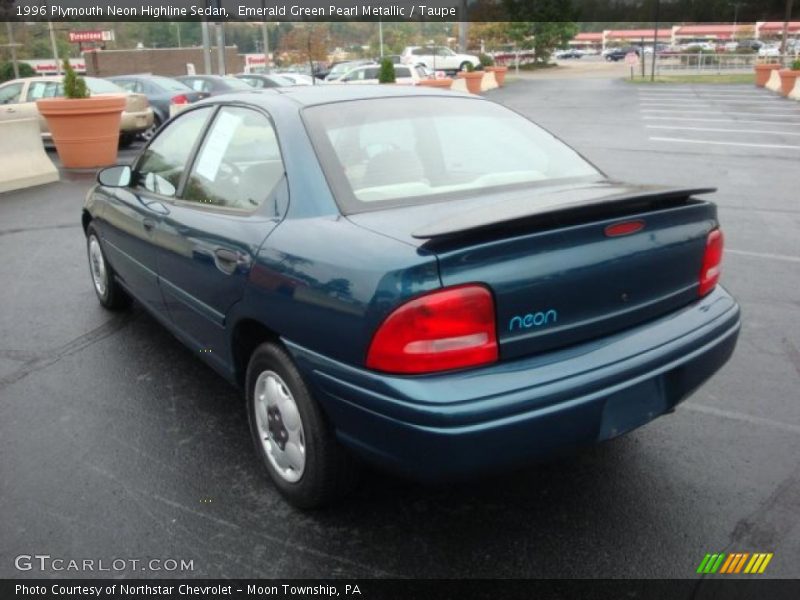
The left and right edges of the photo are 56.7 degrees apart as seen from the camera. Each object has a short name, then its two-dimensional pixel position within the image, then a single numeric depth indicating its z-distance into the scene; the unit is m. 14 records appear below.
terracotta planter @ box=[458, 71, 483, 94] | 30.23
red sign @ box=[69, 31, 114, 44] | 68.25
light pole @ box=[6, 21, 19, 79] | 35.62
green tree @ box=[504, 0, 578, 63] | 56.72
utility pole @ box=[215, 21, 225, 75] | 25.36
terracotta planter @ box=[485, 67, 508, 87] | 35.60
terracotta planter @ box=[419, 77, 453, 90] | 20.38
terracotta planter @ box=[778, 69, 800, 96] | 25.38
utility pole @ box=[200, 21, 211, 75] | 26.05
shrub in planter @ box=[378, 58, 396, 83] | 16.50
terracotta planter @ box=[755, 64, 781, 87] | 30.56
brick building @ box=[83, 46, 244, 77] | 49.25
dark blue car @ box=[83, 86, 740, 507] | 2.35
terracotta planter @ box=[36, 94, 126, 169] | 11.74
